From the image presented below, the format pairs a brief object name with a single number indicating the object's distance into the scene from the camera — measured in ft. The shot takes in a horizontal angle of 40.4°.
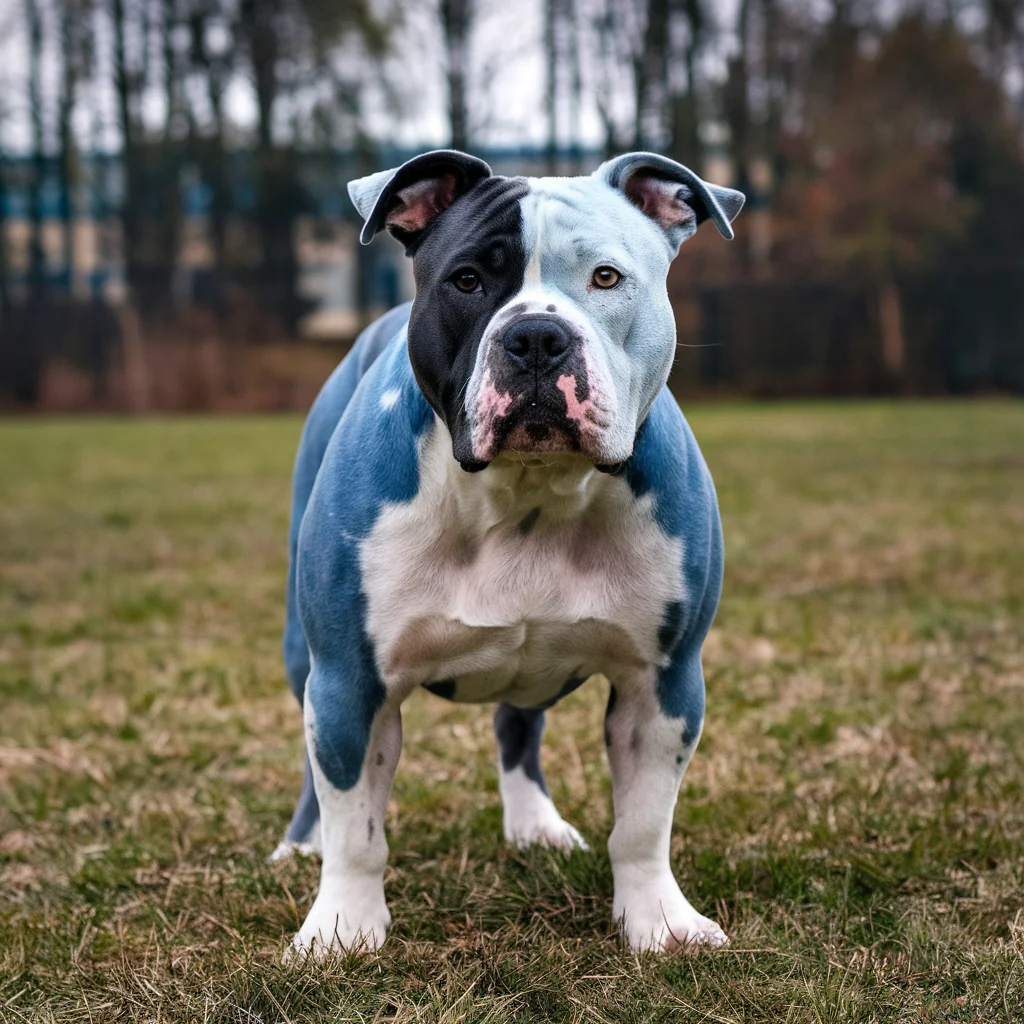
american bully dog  7.97
